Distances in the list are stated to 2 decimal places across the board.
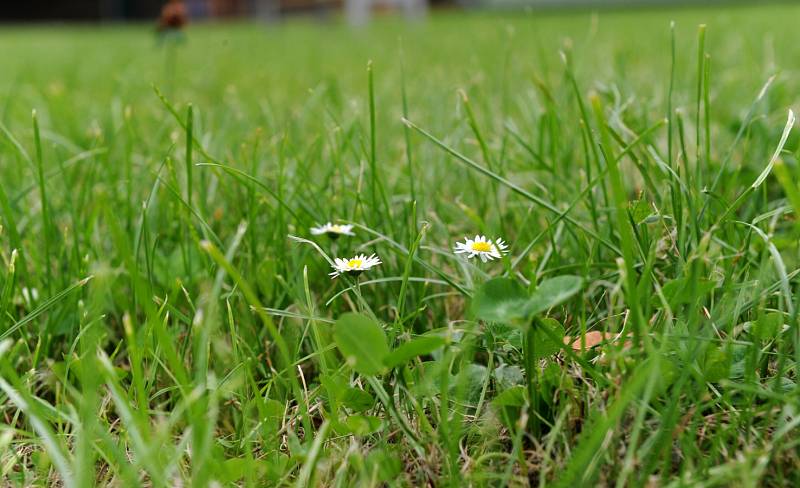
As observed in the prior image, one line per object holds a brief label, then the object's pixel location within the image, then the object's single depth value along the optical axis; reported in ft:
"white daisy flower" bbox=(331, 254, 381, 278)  1.34
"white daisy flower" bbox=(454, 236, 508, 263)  1.35
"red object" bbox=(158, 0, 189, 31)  2.46
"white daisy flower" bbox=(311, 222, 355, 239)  1.42
